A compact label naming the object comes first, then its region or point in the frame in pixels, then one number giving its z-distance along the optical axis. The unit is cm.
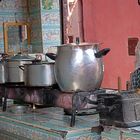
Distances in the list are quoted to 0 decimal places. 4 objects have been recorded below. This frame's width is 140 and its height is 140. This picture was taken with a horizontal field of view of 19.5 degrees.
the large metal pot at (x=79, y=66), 306
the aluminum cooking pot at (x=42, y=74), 347
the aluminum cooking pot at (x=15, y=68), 396
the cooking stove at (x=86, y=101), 262
